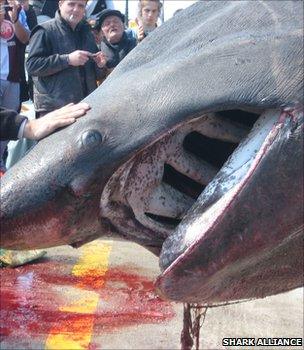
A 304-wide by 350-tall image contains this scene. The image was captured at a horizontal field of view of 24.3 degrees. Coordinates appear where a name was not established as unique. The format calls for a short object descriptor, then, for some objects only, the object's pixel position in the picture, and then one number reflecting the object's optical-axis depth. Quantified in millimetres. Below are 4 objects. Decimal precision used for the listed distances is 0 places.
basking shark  1959
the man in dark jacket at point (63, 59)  6000
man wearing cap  6801
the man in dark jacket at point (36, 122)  2197
